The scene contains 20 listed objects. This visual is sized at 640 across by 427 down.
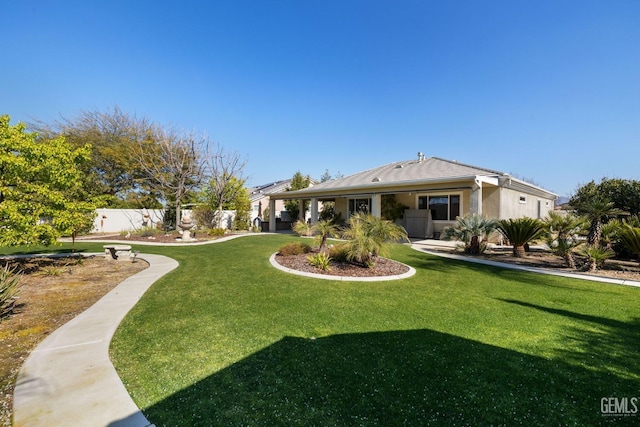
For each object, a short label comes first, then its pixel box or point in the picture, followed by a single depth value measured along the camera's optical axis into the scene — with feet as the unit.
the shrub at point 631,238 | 27.50
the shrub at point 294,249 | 34.37
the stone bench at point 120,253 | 34.63
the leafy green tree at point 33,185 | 23.04
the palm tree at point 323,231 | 32.45
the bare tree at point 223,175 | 79.51
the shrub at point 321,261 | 27.53
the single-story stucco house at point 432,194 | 47.25
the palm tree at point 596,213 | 29.64
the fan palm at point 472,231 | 38.01
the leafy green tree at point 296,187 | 93.30
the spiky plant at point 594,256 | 27.04
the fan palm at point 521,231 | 35.68
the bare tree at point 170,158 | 78.69
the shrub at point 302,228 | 36.68
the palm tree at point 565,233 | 29.25
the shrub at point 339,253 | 29.70
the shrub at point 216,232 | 65.77
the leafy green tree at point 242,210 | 83.03
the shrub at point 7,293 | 15.66
